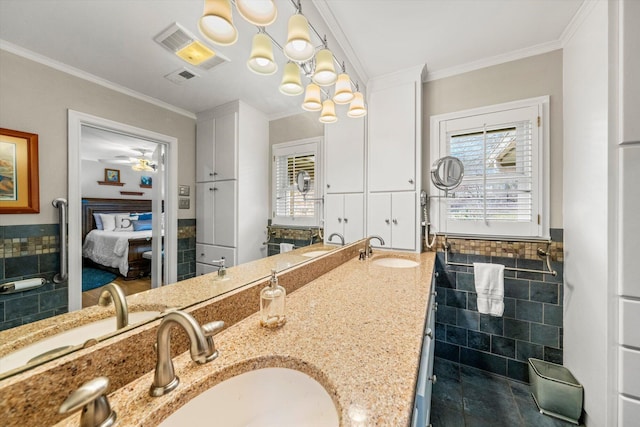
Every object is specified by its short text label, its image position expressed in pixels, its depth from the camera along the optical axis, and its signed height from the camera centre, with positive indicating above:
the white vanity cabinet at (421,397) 0.56 -0.49
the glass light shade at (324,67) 1.16 +0.72
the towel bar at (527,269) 1.60 -0.41
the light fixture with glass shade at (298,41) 0.94 +0.72
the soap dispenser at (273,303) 0.75 -0.30
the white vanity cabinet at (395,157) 1.88 +0.44
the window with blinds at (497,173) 1.66 +0.29
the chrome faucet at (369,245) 1.86 -0.27
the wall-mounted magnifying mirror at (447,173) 1.78 +0.30
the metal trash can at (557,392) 1.33 -1.08
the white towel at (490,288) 1.63 -0.55
